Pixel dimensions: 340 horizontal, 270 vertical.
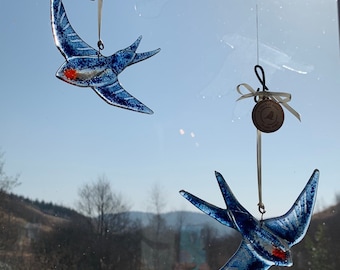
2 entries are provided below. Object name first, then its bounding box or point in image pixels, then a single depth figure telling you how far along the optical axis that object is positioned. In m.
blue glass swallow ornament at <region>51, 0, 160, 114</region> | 0.44
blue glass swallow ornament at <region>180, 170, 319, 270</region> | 0.39
